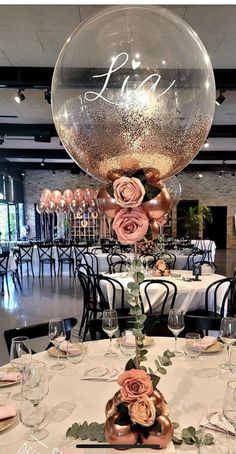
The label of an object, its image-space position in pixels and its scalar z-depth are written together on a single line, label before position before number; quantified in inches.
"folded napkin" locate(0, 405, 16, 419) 52.4
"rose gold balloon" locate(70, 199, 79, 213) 434.0
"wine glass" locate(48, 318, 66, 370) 74.7
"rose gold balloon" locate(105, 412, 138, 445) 43.4
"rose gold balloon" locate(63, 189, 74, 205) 434.3
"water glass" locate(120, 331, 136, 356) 75.1
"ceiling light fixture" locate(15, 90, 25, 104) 214.5
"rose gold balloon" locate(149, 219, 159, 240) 49.0
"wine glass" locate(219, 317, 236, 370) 71.9
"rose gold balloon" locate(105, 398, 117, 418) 45.6
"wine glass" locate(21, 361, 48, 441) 48.9
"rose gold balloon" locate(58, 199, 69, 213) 431.7
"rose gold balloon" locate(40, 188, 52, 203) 426.3
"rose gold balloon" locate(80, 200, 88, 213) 436.9
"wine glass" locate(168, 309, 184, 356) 78.2
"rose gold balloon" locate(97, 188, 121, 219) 47.6
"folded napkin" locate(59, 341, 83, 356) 73.4
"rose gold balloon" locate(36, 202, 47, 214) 433.6
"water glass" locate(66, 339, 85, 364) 72.5
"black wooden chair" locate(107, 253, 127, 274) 256.4
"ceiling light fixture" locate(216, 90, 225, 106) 213.1
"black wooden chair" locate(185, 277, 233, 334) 160.1
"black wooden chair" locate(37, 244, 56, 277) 398.6
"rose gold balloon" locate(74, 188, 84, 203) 435.2
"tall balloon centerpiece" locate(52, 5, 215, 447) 46.1
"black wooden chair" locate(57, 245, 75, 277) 398.0
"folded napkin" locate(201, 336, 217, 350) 77.9
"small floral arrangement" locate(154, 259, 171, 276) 191.9
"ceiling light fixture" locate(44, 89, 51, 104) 217.7
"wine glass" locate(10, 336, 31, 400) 67.5
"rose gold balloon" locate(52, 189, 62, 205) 428.1
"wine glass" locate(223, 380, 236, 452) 45.1
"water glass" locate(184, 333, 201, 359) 73.5
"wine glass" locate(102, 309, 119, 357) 78.2
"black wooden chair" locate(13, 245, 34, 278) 388.2
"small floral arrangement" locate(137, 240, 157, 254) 280.6
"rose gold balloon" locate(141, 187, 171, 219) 46.8
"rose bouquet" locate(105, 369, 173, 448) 43.2
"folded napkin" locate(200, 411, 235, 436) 47.1
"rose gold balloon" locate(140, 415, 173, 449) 43.2
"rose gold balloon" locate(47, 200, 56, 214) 427.3
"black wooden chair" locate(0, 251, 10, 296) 304.6
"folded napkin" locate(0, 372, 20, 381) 65.8
